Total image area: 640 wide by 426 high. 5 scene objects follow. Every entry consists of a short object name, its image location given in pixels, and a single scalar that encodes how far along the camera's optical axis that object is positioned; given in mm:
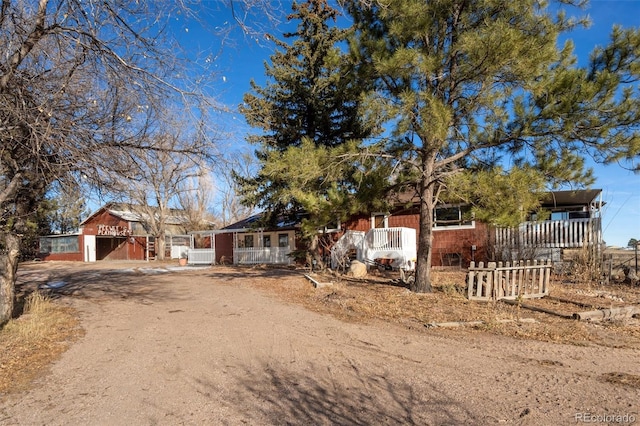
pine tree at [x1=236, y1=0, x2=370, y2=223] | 19328
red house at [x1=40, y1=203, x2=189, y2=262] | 43812
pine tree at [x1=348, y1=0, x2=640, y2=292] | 9578
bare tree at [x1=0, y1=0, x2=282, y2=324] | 6164
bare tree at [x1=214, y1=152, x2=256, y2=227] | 53488
